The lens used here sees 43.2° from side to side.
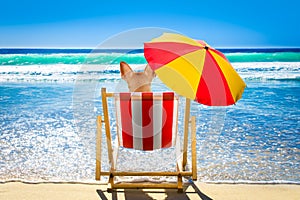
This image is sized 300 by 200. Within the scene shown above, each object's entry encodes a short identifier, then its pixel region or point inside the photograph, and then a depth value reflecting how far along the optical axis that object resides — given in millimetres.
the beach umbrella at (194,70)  2432
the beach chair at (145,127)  2771
